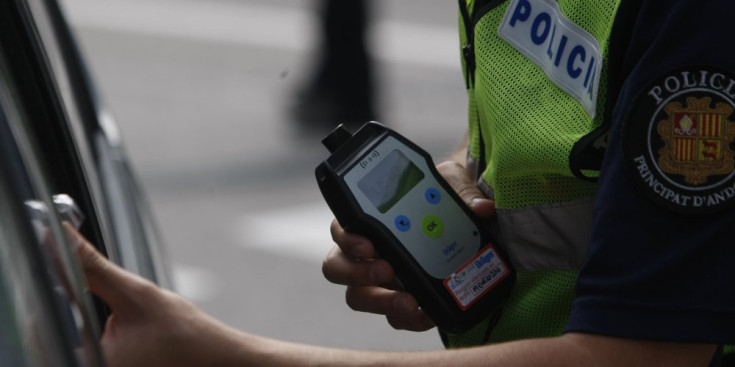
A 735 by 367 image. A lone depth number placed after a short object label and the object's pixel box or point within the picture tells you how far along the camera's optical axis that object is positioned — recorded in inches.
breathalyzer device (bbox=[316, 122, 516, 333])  99.2
